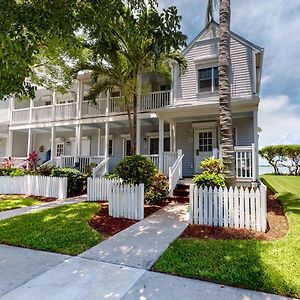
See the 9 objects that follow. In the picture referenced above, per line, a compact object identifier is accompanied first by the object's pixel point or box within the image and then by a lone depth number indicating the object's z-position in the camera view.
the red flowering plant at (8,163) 16.67
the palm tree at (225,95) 7.56
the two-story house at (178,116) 13.32
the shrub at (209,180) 7.23
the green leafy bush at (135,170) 8.45
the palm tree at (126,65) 11.59
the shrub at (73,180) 12.95
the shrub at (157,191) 9.85
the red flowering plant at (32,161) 16.17
